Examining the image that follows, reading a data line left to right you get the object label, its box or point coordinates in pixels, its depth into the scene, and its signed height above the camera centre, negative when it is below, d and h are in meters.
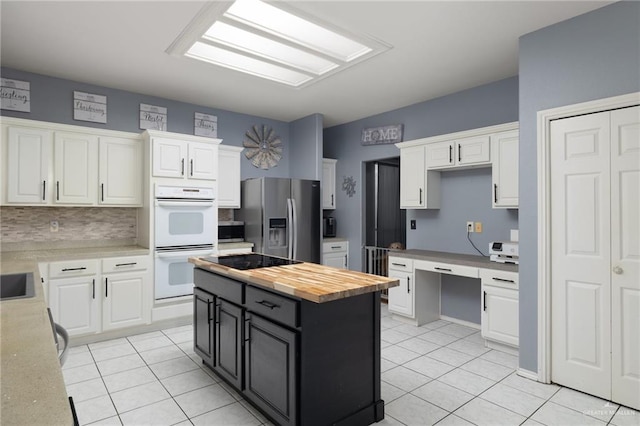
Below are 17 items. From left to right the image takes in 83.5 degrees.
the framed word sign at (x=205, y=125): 4.89 +1.24
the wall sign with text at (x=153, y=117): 4.45 +1.23
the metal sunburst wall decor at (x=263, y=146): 5.40 +1.06
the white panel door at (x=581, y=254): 2.55 -0.29
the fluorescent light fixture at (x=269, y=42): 2.61 +1.47
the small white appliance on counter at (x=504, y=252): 3.43 -0.36
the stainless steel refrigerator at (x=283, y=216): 4.73 -0.02
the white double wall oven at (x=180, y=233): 4.02 -0.21
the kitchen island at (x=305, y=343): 1.97 -0.77
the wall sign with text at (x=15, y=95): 3.64 +1.24
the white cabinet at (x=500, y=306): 3.30 -0.87
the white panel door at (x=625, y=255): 2.42 -0.28
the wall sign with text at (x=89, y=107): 4.03 +1.24
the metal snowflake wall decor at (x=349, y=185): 5.70 +0.48
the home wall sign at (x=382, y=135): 4.98 +1.16
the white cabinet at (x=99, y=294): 3.47 -0.80
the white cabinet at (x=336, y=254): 5.46 -0.61
